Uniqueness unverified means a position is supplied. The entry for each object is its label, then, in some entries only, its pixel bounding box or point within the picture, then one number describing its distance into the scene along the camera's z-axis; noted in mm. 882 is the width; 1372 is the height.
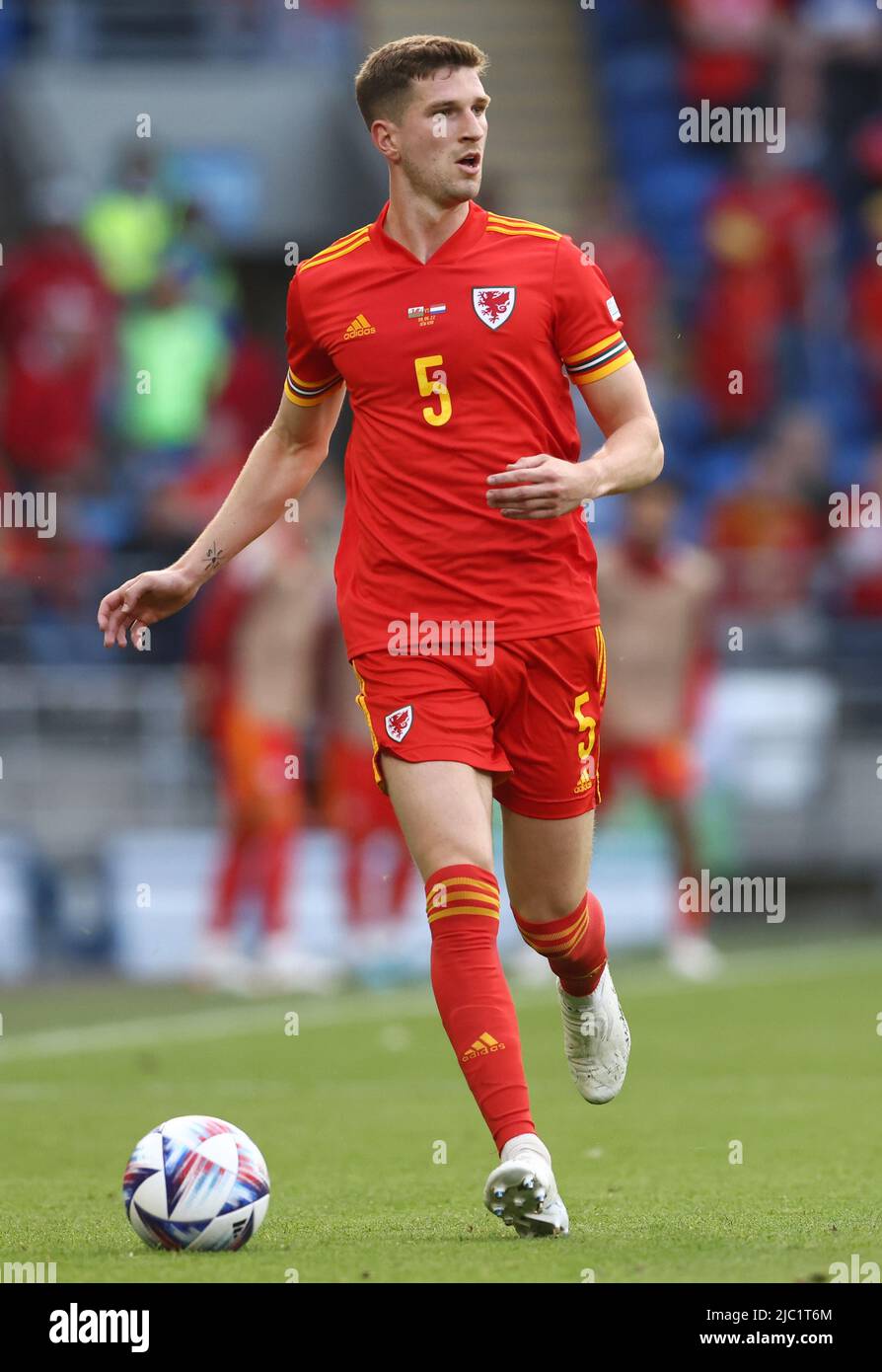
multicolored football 5562
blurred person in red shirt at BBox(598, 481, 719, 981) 14297
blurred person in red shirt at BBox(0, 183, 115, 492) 16500
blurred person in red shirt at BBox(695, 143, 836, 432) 19484
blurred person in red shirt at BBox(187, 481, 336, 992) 13633
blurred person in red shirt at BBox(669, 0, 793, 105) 21172
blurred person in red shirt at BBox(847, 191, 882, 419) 19656
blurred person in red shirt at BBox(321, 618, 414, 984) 13805
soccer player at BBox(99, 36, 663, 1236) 5891
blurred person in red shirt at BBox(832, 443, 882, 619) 16781
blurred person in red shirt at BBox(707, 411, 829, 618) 17547
